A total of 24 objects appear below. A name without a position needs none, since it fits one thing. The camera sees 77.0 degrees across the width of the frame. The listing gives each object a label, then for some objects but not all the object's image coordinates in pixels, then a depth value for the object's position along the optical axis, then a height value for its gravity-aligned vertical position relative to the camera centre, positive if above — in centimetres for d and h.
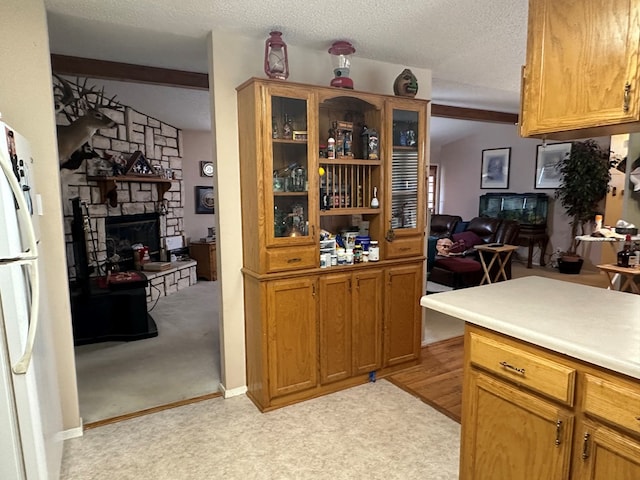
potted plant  651 +10
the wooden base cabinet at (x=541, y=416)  123 -78
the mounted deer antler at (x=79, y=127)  395 +69
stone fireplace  485 -3
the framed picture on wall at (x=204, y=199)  670 -8
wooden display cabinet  256 -33
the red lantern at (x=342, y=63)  274 +92
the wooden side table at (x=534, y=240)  721 -89
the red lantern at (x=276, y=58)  253 +86
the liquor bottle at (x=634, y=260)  410 -72
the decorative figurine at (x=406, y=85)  297 +79
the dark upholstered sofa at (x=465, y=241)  554 -85
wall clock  668 +42
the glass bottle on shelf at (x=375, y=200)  295 -6
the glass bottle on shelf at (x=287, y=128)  261 +42
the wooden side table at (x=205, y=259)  642 -103
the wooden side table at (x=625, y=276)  393 -91
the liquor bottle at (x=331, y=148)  282 +31
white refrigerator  136 -49
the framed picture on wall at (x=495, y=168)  813 +47
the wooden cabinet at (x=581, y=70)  146 +47
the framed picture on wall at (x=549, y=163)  719 +49
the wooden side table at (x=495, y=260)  542 -96
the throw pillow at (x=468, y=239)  670 -81
